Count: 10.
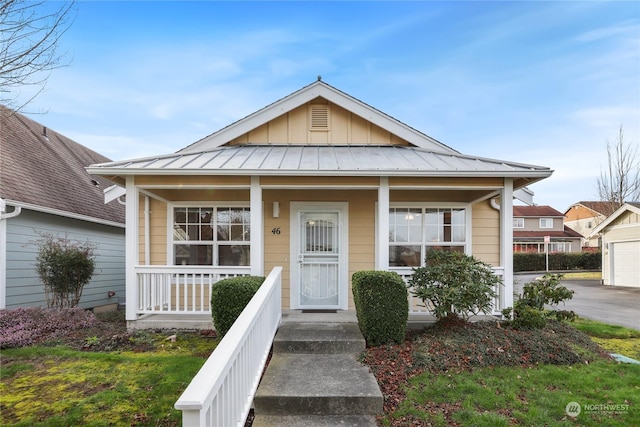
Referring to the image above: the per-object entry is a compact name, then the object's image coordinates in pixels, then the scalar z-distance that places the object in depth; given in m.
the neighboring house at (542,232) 32.22
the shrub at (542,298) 5.79
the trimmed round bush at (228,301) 4.81
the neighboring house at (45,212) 7.25
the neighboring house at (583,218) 36.61
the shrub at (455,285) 5.14
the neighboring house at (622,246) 16.34
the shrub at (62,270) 7.28
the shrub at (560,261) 25.66
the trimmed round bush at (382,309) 4.85
